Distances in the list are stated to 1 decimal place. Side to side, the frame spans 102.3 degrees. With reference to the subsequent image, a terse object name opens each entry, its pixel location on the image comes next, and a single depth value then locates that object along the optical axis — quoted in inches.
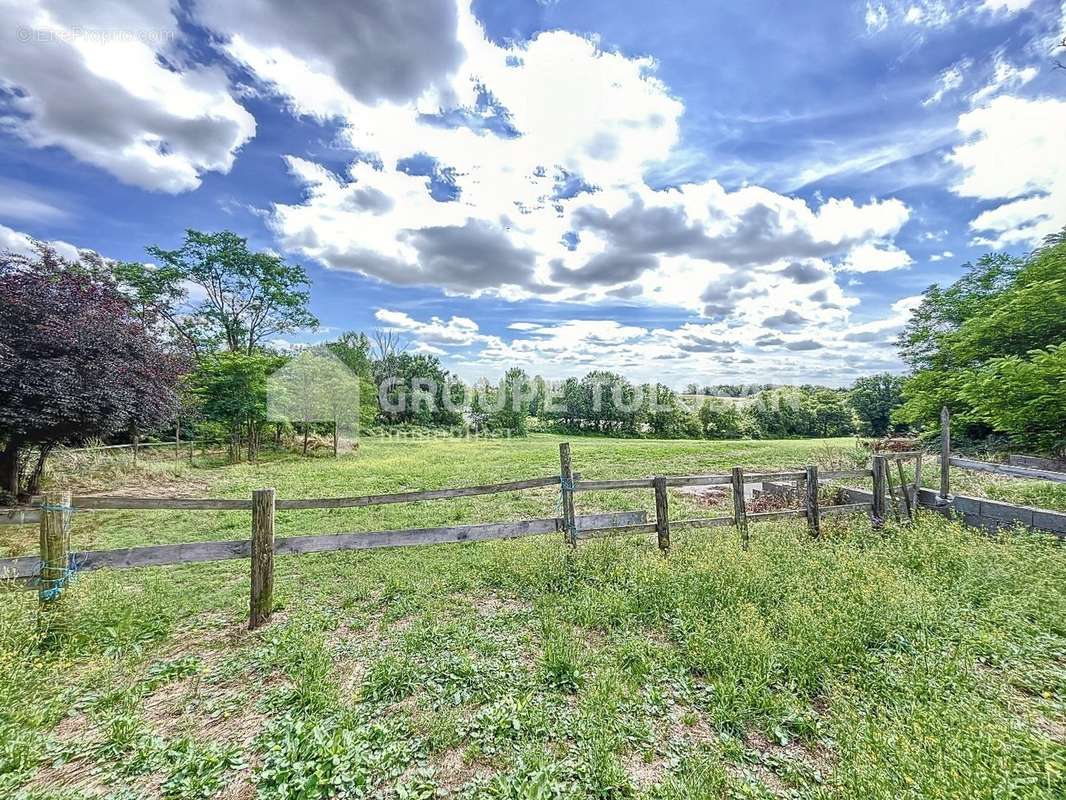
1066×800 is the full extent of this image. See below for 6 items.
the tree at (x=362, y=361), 1177.4
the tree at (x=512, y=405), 1764.3
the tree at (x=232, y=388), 846.5
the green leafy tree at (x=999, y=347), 382.3
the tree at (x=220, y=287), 1153.4
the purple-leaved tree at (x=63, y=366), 400.2
